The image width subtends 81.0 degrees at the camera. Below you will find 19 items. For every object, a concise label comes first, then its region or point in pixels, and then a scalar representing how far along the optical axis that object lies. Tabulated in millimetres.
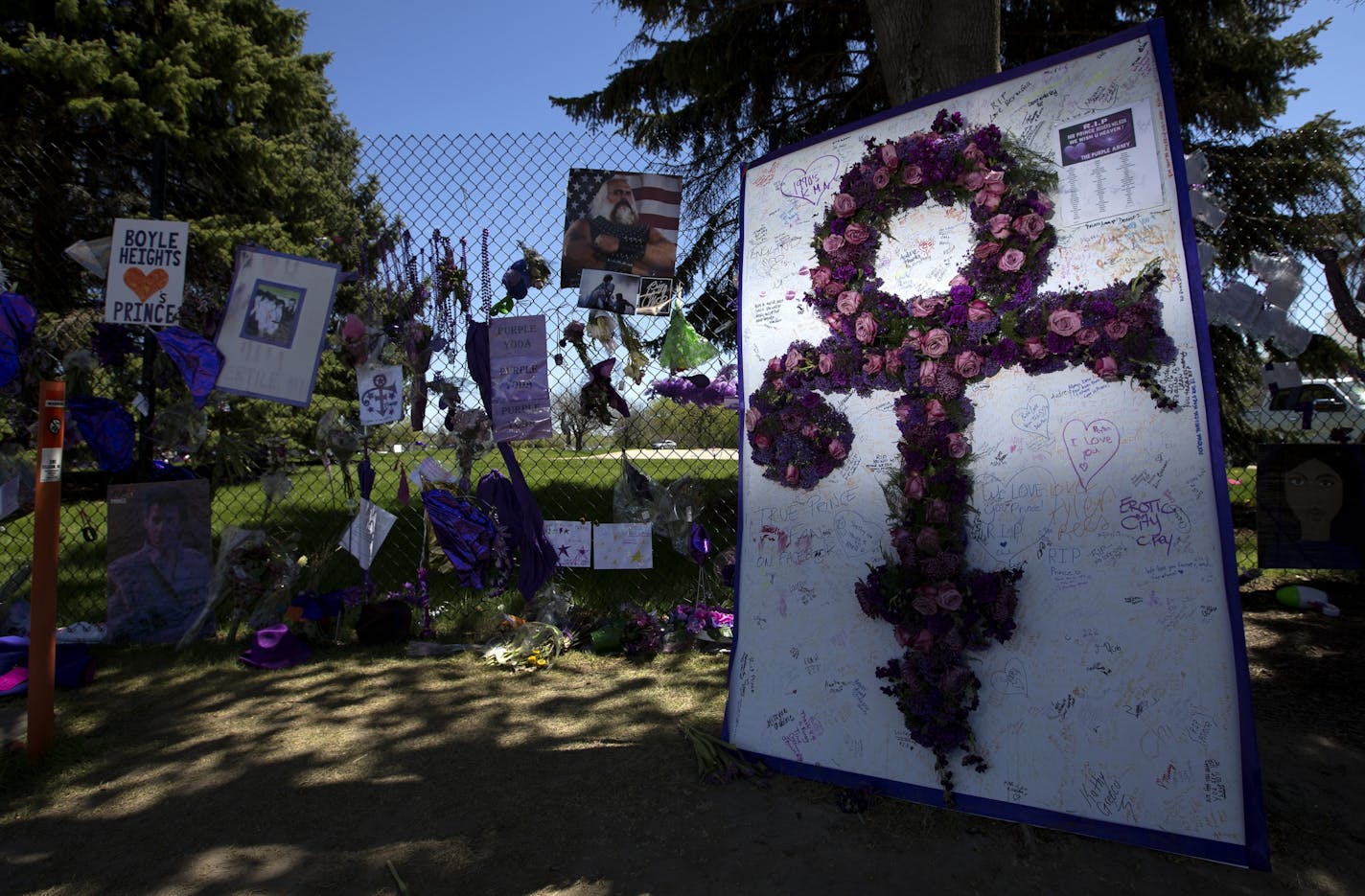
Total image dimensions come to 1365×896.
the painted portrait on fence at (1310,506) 4441
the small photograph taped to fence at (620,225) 4207
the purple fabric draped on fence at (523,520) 4188
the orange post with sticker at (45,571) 2926
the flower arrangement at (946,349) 2307
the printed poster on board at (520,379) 4148
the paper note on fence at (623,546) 4441
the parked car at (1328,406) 4730
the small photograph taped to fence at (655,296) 4188
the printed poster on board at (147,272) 4066
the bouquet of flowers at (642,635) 4289
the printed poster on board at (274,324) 4113
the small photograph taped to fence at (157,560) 4289
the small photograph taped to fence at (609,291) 4172
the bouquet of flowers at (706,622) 4477
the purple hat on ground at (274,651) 4156
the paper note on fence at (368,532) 4301
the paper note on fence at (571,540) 4480
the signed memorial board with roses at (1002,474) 2162
